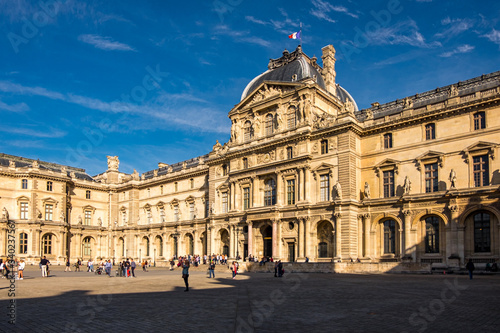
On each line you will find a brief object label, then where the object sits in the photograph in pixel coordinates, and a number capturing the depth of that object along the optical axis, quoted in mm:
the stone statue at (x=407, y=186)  43344
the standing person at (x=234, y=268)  33812
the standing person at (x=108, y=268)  39316
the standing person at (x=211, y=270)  34925
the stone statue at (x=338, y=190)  46031
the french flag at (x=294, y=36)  57338
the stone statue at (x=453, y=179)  40406
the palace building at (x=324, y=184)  40500
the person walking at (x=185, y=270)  23203
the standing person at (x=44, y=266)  37897
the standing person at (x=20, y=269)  33172
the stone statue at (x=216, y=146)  64131
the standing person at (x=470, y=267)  29405
